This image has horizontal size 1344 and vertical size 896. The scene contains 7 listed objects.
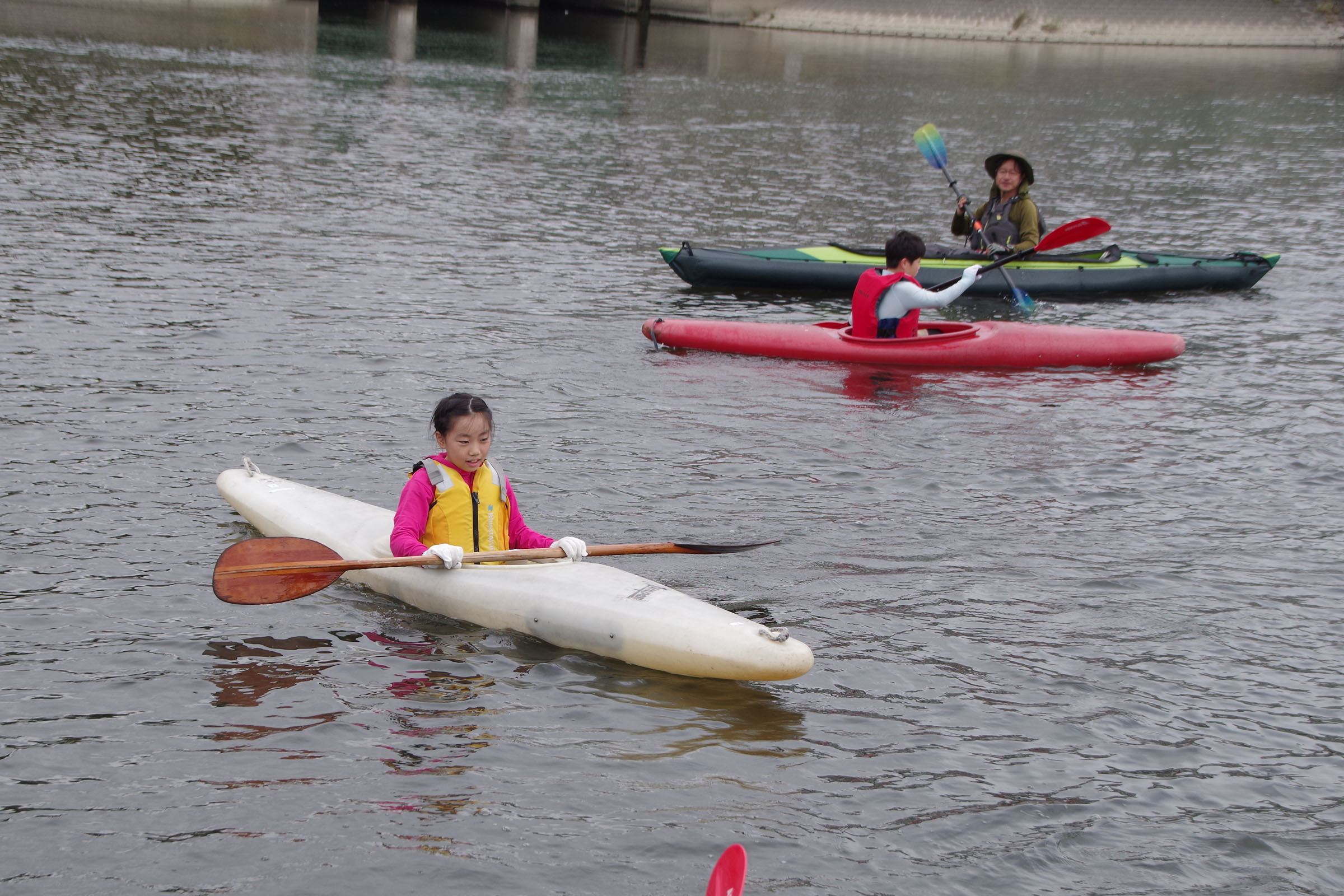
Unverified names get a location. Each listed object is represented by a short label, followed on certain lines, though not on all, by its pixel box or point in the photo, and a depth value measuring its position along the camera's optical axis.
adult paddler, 23.83
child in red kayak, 19.41
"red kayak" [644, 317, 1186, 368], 20.09
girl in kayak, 10.86
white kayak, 10.06
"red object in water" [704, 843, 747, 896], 6.56
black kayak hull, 24.14
